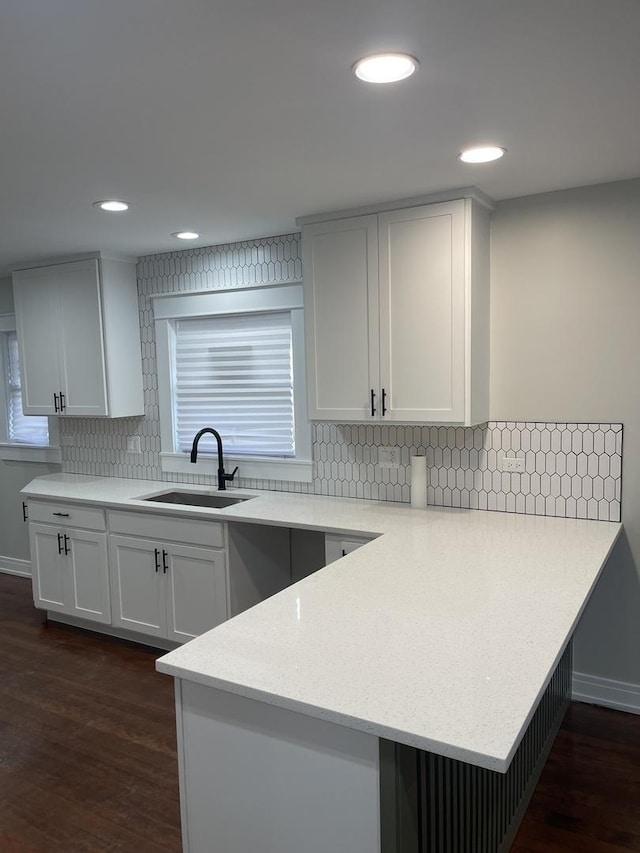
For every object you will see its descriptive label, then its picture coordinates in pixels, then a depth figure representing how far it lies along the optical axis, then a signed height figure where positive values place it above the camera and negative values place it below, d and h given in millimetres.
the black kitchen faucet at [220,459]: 3838 -474
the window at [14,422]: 5028 -301
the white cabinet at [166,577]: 3379 -1075
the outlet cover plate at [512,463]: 3057 -439
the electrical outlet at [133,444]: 4438 -433
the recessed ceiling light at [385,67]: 1583 +762
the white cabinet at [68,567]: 3842 -1123
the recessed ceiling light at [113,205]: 2844 +778
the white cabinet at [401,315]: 2824 +267
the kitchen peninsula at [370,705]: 1316 -678
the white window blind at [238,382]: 3812 -25
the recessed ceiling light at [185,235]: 3496 +782
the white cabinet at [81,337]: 4035 +287
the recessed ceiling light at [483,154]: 2279 +772
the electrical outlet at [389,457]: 3389 -436
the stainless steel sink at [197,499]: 3893 -736
